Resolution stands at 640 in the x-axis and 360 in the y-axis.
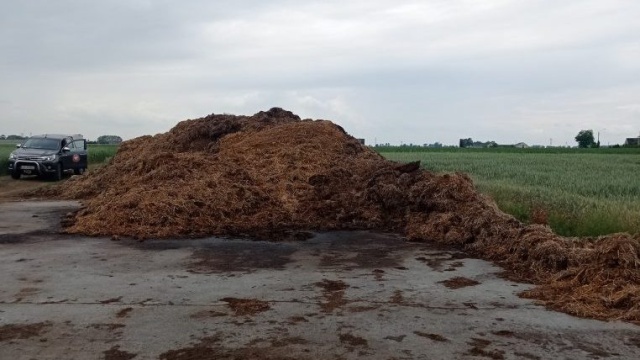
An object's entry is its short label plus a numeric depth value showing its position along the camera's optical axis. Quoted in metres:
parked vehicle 22.89
